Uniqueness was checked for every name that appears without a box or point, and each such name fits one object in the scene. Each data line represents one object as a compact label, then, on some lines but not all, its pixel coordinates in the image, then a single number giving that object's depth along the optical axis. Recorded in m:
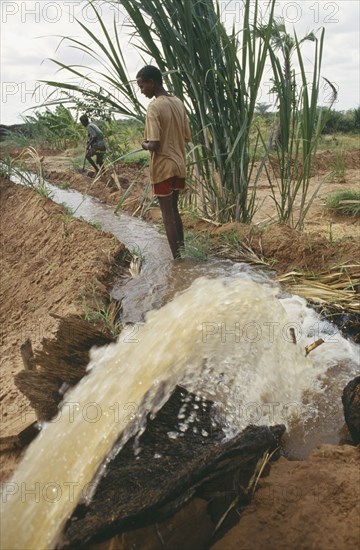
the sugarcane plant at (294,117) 3.23
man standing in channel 3.36
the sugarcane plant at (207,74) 3.39
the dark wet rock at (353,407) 1.91
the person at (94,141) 8.10
